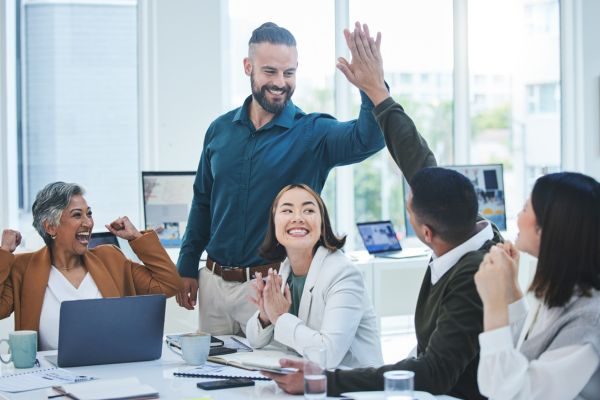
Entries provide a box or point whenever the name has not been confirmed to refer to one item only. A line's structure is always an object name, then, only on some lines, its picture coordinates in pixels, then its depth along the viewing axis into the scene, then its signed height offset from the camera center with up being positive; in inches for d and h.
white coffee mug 110.7 -18.8
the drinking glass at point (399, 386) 80.7 -17.3
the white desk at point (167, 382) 95.7 -21.2
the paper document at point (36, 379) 101.2 -21.1
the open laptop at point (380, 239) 245.0 -13.5
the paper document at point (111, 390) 93.9 -20.6
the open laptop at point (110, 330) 111.0 -16.9
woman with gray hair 128.9 -11.0
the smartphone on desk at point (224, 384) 98.2 -20.7
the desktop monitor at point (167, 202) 225.1 -2.7
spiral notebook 102.9 -20.7
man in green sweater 93.8 -11.7
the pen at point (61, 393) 95.2 -20.9
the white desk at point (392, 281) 230.5 -23.6
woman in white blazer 112.5 -13.1
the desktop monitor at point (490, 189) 257.6 -0.5
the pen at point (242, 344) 121.4 -20.7
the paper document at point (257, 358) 107.7 -20.3
